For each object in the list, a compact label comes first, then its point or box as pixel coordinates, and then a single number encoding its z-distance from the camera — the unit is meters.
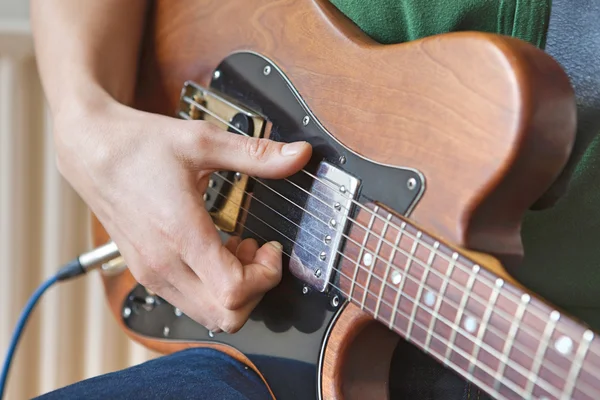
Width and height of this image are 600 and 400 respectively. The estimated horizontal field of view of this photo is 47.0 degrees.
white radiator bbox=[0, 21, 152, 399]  1.28
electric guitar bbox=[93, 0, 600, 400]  0.45
